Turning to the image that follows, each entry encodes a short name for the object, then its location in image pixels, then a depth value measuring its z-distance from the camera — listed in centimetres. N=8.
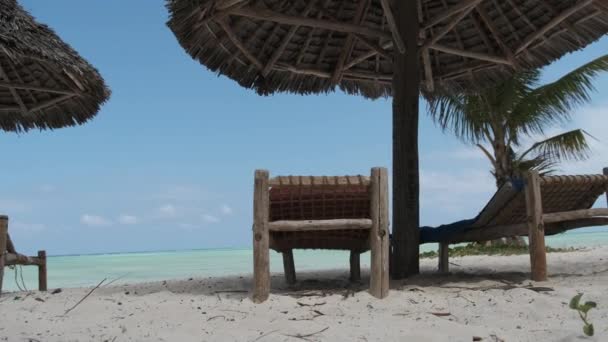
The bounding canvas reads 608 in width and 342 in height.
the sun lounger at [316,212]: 336
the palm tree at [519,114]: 1207
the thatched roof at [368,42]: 526
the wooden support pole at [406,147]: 444
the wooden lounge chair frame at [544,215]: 396
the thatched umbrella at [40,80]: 509
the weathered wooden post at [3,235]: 429
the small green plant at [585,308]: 243
